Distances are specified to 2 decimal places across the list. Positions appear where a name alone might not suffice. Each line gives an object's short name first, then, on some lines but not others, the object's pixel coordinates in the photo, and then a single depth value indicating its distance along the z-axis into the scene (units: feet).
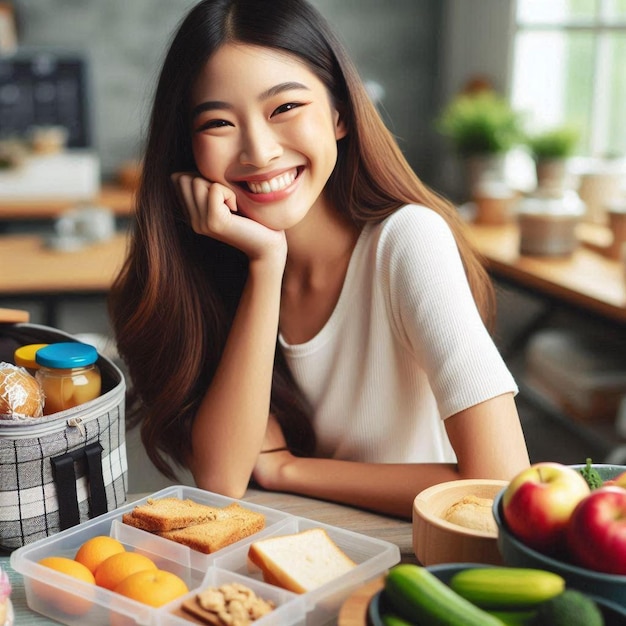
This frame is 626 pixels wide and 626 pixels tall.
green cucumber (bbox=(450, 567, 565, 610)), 2.16
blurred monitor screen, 15.25
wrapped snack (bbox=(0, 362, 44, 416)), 3.07
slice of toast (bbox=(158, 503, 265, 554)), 2.89
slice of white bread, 2.67
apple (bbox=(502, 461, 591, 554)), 2.34
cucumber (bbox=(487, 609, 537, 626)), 2.17
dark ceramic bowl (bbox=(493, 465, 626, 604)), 2.19
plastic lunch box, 2.54
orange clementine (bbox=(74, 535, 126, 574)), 2.80
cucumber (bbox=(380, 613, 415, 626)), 2.19
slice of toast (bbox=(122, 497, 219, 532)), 3.01
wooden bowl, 2.73
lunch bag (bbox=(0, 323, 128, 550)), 3.04
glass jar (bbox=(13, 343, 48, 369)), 3.39
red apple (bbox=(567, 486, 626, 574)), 2.20
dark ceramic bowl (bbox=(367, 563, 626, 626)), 2.11
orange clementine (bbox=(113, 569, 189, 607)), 2.56
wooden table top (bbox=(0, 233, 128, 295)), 8.88
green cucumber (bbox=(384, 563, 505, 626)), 2.11
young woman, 3.84
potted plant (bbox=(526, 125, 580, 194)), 10.65
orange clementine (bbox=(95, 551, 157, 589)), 2.69
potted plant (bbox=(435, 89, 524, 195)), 11.82
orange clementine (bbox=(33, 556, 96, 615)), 2.65
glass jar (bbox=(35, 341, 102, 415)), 3.24
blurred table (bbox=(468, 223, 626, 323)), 7.64
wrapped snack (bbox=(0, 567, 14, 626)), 2.51
